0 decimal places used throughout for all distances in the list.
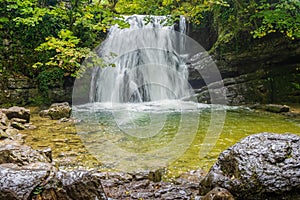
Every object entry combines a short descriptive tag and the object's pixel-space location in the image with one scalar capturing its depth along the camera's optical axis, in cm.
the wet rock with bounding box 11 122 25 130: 558
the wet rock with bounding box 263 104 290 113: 782
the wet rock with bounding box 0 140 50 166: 290
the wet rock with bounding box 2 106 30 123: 621
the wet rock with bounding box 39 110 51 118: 723
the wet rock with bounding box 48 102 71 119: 700
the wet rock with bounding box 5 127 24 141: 471
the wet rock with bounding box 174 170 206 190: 292
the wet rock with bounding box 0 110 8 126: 538
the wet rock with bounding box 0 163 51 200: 208
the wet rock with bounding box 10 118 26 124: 590
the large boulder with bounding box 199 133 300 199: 236
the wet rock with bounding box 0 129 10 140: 453
